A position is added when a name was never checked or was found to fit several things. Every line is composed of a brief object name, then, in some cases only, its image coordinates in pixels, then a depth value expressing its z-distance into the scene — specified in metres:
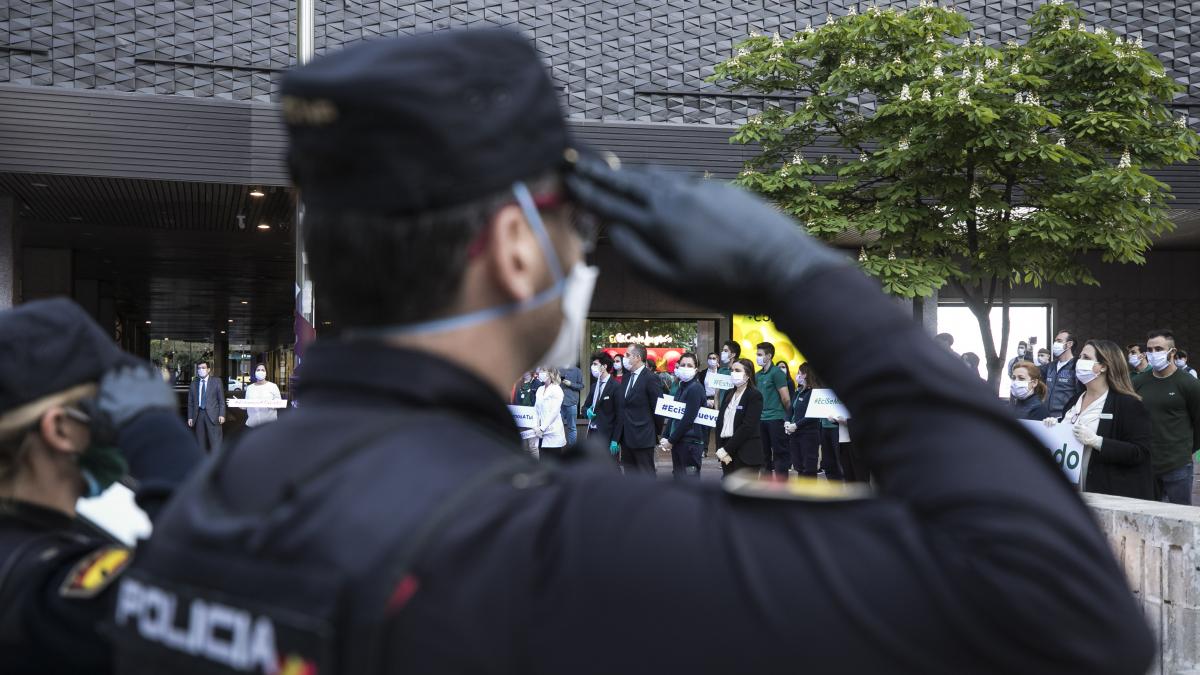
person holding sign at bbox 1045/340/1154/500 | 7.30
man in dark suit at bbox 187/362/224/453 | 19.39
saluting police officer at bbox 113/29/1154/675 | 0.84
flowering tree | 12.74
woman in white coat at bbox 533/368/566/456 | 13.68
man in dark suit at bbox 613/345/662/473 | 13.68
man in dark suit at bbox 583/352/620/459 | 14.41
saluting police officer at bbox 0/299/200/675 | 1.82
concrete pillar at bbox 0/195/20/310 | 17.14
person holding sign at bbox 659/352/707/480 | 13.58
